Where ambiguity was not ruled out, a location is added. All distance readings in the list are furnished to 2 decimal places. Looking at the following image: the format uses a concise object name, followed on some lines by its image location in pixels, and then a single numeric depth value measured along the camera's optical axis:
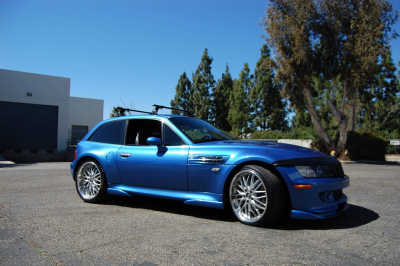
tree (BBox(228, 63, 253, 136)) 39.75
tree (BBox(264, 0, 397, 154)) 20.12
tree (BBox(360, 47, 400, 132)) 31.69
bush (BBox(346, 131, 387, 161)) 22.27
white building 27.98
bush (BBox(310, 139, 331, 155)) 23.51
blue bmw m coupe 3.89
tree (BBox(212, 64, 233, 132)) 44.84
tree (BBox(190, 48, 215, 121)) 43.31
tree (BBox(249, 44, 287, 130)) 38.97
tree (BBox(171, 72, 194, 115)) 46.38
